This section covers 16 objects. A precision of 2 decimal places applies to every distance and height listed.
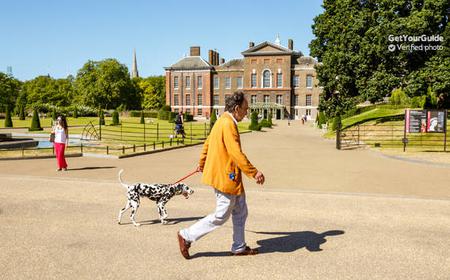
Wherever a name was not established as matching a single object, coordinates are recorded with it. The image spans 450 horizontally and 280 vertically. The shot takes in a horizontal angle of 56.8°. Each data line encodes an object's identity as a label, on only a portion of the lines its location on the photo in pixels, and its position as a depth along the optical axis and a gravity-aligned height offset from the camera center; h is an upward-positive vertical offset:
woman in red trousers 12.39 -0.81
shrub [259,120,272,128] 48.64 -1.23
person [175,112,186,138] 24.88 -0.77
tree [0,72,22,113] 81.06 +4.77
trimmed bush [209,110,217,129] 35.31 -0.46
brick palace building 79.25 +6.38
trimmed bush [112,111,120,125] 45.69 -0.55
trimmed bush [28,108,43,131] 35.44 -0.95
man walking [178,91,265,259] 4.82 -0.72
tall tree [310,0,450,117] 24.75 +4.24
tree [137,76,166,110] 104.31 +5.17
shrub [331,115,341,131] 33.94 -0.90
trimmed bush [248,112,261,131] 42.53 -1.09
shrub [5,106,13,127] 41.23 -0.61
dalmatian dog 6.54 -1.25
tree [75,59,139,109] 84.14 +5.94
